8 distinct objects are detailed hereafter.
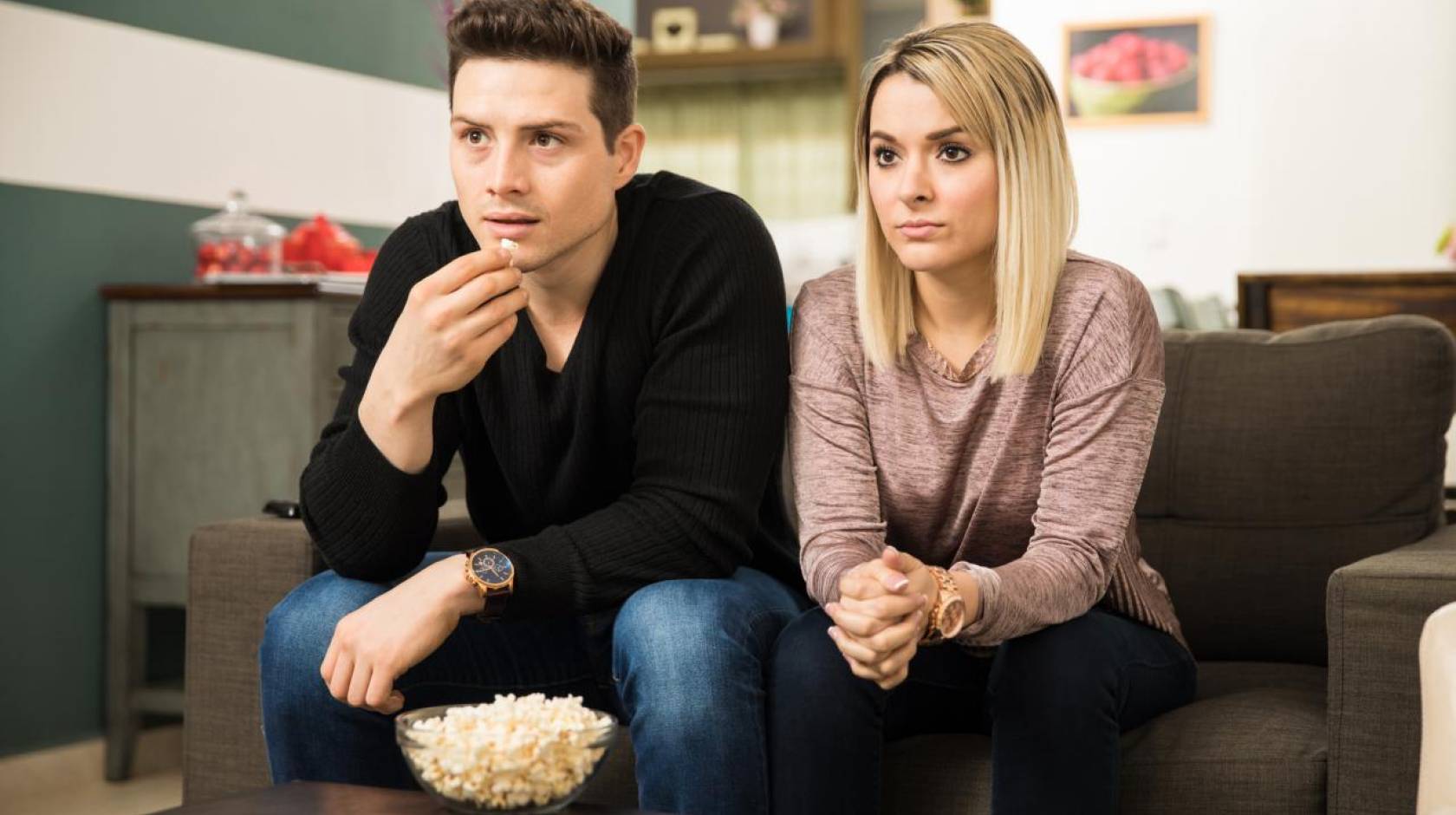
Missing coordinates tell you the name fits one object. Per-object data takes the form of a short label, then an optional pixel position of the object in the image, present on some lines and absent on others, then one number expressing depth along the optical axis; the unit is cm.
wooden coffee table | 112
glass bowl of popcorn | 106
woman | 147
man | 151
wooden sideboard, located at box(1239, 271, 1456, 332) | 326
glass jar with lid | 303
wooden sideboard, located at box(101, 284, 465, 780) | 295
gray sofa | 192
